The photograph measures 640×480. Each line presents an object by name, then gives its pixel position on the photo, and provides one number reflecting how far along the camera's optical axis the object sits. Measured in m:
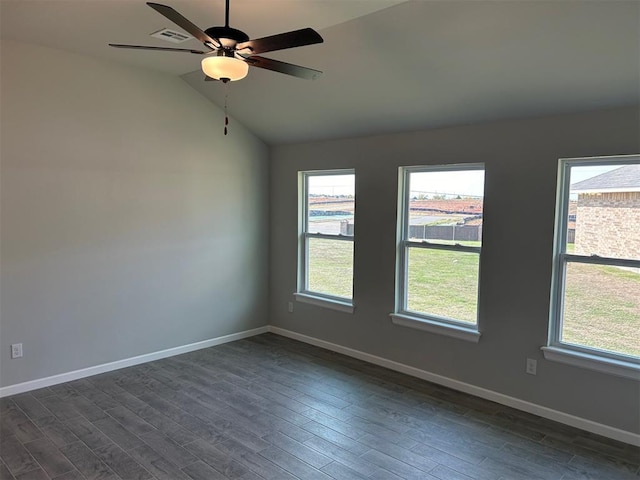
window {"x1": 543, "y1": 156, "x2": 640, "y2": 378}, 3.11
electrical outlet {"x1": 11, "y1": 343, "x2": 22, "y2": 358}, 3.66
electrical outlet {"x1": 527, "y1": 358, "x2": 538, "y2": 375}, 3.47
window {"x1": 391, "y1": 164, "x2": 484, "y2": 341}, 3.90
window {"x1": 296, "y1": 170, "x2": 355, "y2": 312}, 4.86
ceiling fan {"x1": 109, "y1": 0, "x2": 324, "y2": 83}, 2.00
